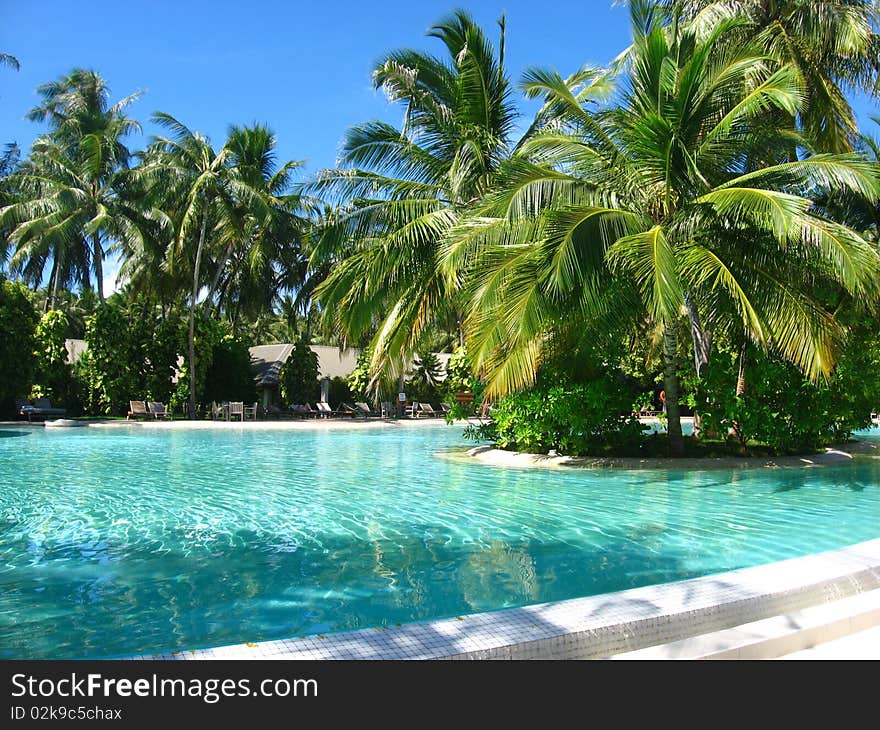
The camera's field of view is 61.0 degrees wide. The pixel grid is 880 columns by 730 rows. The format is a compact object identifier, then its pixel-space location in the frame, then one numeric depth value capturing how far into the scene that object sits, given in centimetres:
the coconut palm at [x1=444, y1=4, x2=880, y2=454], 1047
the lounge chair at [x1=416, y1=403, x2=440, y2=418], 3478
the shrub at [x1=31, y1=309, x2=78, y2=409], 2945
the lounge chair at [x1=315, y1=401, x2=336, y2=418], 3278
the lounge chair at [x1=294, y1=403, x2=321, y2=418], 3300
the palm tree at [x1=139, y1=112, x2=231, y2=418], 2892
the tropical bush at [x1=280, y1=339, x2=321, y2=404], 3459
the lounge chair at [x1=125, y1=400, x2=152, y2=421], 2814
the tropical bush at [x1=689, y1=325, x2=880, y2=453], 1272
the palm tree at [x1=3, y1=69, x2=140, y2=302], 2878
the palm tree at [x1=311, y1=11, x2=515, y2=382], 1460
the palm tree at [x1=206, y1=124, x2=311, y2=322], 2945
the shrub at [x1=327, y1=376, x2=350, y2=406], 3653
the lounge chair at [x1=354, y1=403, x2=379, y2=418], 3396
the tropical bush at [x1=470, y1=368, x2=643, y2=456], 1280
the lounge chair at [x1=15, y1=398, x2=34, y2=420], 2808
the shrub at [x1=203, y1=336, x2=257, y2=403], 3325
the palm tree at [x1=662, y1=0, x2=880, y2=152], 1698
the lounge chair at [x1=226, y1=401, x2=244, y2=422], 2870
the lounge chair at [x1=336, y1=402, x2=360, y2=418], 3344
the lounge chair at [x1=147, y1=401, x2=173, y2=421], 2845
